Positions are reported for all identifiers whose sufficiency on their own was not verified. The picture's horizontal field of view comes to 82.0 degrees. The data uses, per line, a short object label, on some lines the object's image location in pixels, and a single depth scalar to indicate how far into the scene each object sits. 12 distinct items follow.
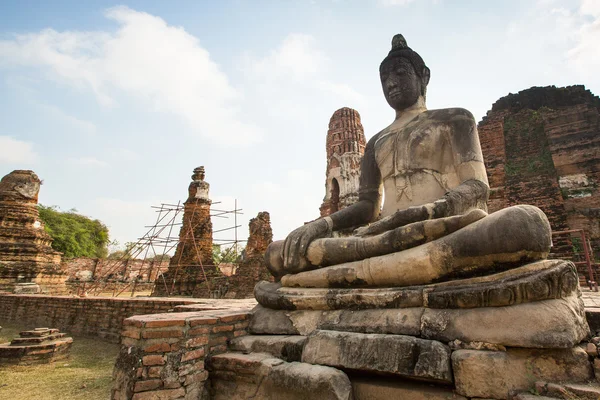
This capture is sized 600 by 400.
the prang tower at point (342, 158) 14.95
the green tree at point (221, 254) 37.52
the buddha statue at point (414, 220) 1.98
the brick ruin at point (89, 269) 21.47
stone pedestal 1.64
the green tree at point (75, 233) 27.73
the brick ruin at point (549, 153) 8.61
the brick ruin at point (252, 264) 13.51
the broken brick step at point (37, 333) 5.75
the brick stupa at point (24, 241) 12.53
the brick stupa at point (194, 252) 13.85
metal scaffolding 13.91
